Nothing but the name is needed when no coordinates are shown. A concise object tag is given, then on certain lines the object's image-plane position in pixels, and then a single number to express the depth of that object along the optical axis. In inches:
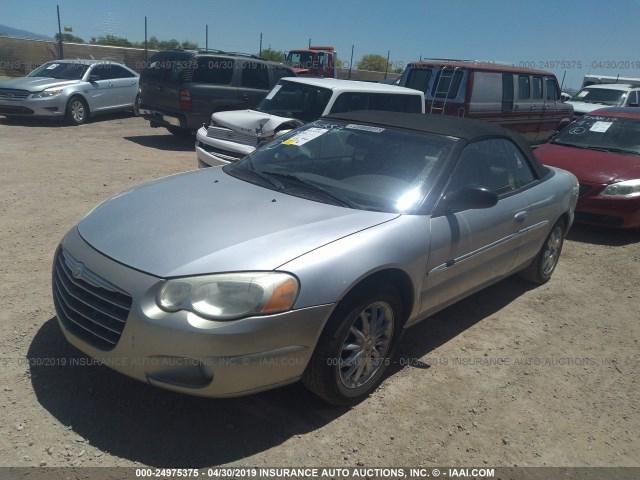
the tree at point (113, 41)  1191.1
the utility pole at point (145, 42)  852.4
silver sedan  445.4
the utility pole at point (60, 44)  784.6
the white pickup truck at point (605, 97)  593.5
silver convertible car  96.0
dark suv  397.7
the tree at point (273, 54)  1326.3
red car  252.5
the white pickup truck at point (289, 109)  285.9
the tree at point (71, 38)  974.5
